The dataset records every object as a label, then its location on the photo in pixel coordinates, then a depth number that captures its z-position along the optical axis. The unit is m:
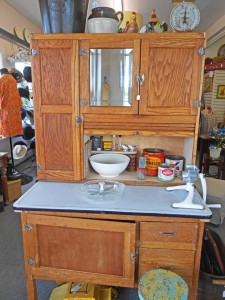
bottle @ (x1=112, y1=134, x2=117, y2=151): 1.88
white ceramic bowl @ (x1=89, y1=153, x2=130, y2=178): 1.67
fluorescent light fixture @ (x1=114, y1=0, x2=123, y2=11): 3.98
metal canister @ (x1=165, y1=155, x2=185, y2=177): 1.71
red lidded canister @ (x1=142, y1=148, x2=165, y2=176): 1.73
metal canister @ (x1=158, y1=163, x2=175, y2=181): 1.61
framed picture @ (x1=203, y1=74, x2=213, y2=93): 6.16
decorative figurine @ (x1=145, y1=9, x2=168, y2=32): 1.44
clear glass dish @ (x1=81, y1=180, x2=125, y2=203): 1.44
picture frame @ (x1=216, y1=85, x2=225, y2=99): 5.93
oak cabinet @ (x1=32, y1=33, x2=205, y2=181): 1.39
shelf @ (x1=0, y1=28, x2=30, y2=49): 3.77
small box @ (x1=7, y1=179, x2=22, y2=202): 3.17
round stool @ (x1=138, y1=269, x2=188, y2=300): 1.17
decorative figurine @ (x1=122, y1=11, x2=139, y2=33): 1.43
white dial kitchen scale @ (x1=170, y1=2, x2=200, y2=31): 1.37
